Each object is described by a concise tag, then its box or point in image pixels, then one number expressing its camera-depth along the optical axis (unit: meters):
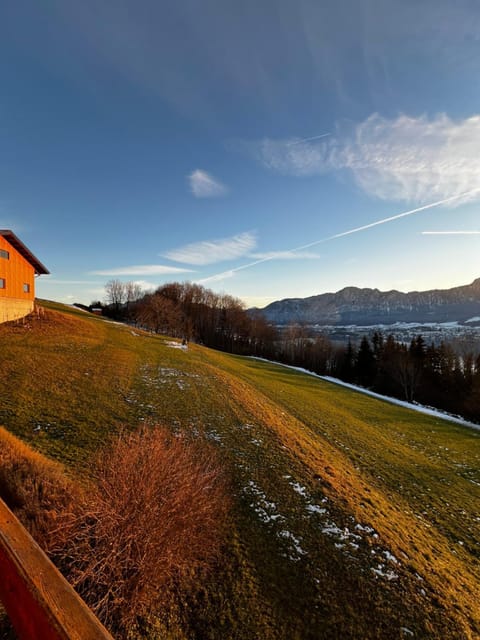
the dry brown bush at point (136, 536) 4.58
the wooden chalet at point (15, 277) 25.55
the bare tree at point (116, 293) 99.19
